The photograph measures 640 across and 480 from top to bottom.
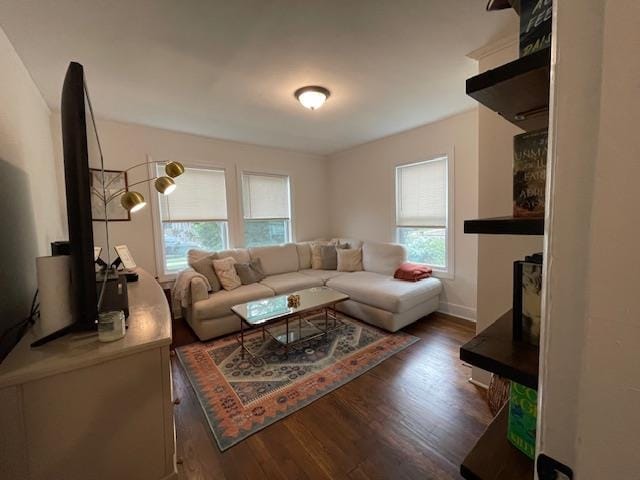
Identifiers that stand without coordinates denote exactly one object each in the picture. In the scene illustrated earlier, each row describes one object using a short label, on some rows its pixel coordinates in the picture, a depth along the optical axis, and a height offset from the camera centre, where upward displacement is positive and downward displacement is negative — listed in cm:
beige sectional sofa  290 -77
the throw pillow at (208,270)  322 -51
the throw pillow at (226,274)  327 -58
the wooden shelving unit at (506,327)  57 -31
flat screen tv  93 +11
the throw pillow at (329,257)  430 -53
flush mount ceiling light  235 +115
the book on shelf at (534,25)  57 +44
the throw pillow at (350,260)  414 -56
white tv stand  83 -60
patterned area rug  181 -123
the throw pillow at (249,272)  347 -60
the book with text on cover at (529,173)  63 +11
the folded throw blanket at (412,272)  342 -65
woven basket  170 -113
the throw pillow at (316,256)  436 -51
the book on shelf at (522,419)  70 -53
